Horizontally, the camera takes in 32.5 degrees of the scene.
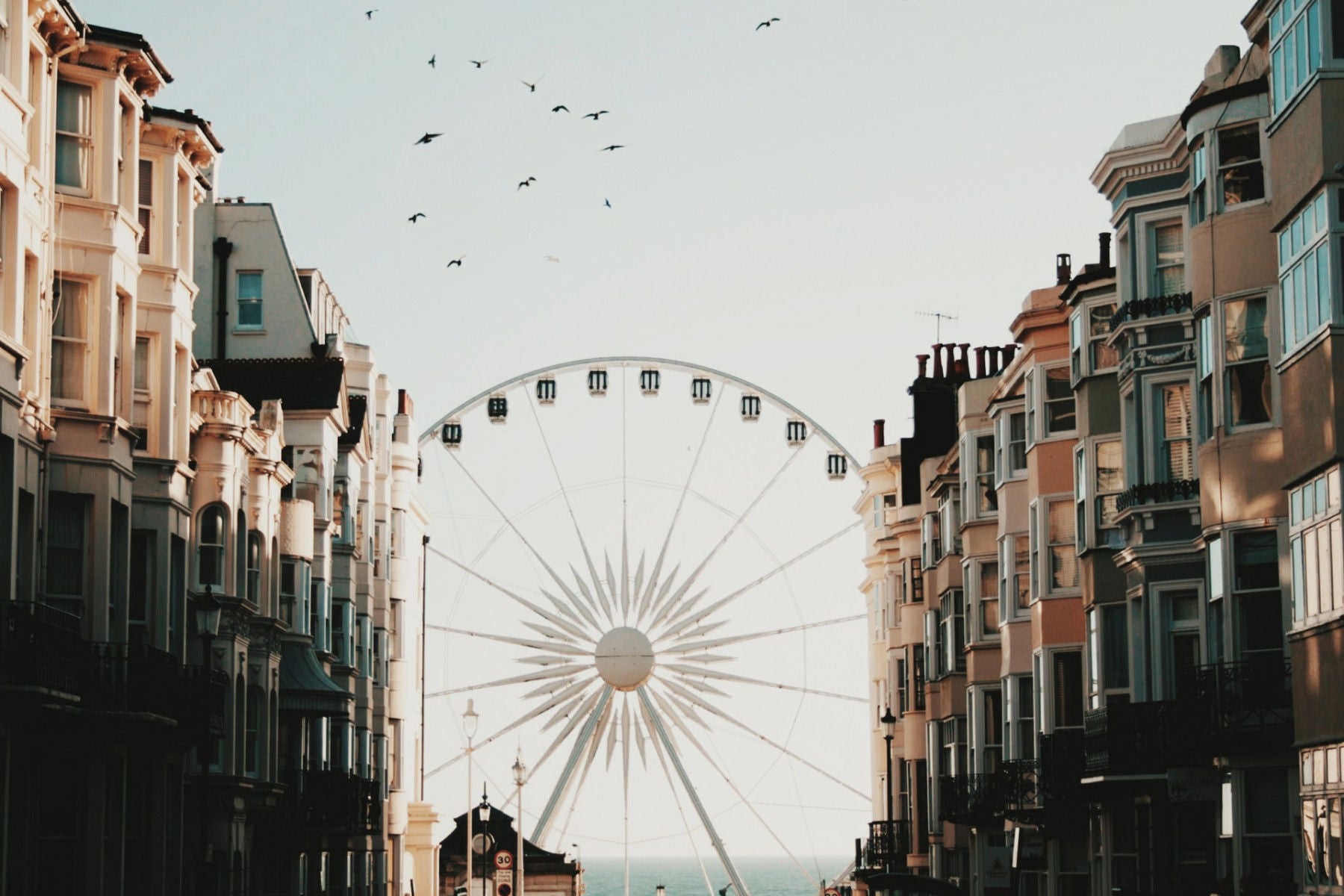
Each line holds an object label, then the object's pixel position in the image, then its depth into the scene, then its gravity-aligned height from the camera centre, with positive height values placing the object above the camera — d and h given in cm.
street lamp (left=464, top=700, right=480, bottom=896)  6056 +116
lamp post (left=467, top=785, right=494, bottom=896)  5788 -121
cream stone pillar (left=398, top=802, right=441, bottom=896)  7269 -261
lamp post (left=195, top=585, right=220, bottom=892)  3105 +174
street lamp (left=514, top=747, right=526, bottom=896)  6041 -82
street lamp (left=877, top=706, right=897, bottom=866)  6309 -194
